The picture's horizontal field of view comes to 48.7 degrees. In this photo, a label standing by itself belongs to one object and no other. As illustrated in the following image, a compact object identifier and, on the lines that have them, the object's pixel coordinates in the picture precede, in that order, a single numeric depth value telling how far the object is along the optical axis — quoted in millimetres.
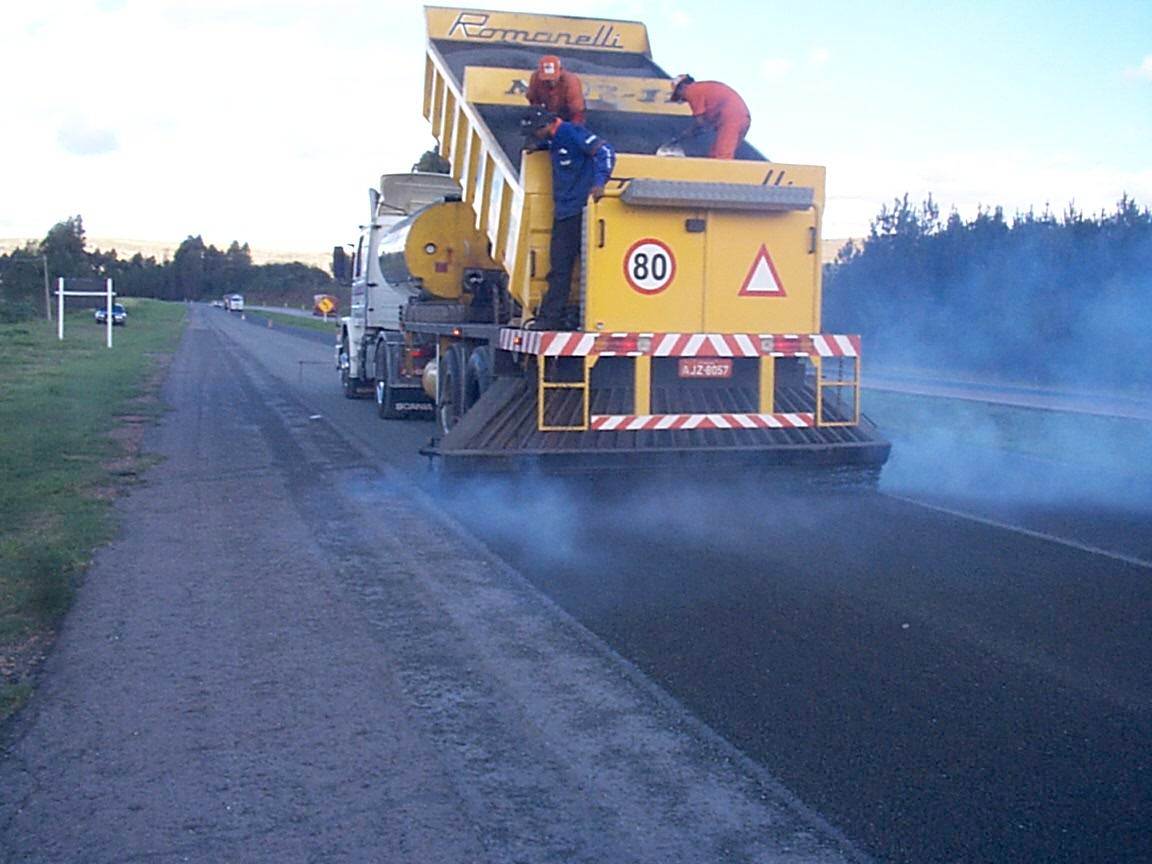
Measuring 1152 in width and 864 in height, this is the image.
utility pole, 60856
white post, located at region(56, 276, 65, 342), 40441
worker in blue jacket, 9742
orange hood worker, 10680
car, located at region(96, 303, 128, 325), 64562
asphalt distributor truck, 9805
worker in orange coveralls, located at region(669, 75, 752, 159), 11023
